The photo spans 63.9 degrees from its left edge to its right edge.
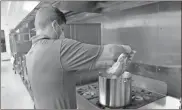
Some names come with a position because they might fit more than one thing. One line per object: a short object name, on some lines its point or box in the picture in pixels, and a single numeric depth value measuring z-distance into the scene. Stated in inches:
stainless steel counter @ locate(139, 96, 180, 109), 37.5
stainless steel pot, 33.4
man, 21.1
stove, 36.1
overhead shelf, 33.9
